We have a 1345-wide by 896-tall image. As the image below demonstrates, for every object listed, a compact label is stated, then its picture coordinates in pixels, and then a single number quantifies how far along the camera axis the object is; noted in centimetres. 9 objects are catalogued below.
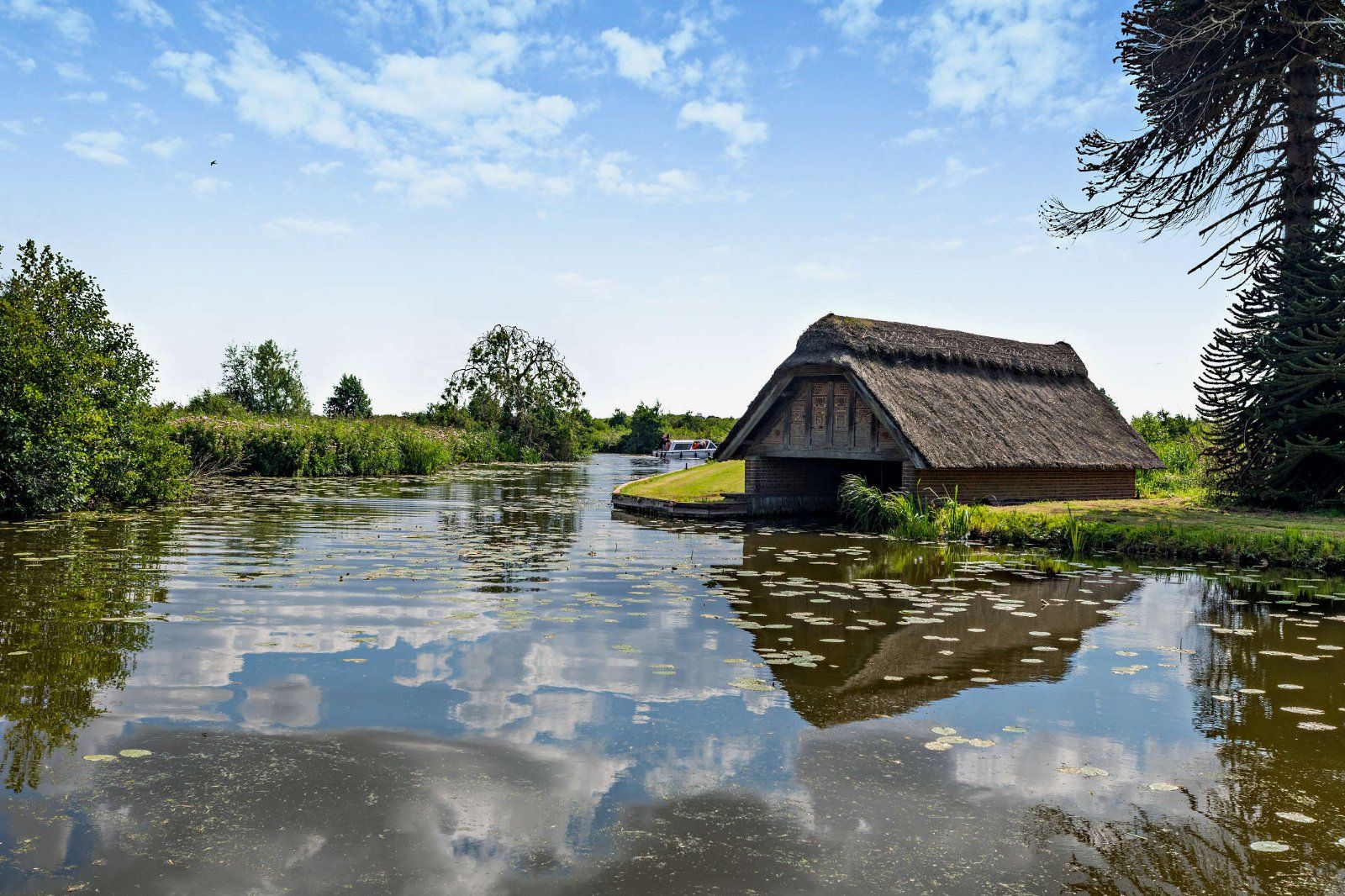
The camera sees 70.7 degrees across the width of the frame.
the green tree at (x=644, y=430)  7944
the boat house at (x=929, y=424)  1986
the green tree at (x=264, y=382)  6528
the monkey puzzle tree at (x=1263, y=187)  1847
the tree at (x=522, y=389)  5547
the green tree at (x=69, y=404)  1762
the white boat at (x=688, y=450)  5897
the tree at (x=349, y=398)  7112
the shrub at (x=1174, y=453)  2658
